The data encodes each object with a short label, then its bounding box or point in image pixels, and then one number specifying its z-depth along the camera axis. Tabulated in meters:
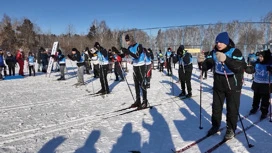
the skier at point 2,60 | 11.66
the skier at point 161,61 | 14.83
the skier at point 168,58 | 12.78
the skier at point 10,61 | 13.78
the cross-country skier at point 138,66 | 5.34
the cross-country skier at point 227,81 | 3.30
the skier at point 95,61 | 9.74
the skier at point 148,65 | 5.66
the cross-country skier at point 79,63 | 9.33
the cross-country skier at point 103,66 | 7.43
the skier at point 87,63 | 13.82
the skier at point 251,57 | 12.90
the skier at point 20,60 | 13.57
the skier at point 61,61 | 10.96
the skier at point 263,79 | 4.69
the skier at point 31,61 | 12.74
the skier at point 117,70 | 10.87
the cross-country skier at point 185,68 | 6.67
